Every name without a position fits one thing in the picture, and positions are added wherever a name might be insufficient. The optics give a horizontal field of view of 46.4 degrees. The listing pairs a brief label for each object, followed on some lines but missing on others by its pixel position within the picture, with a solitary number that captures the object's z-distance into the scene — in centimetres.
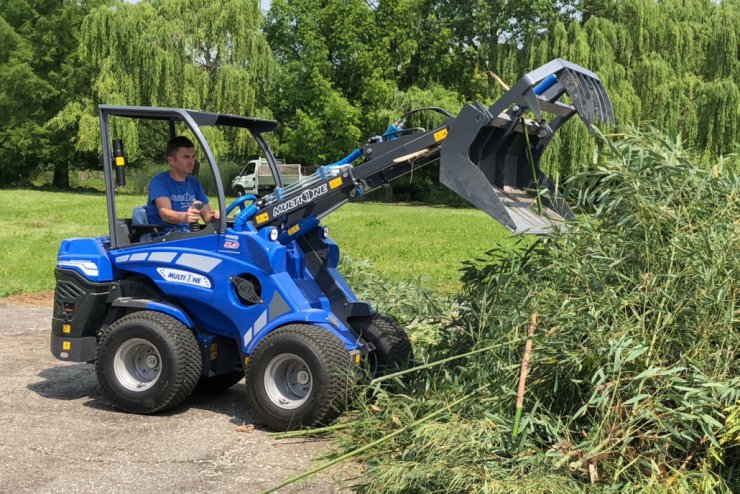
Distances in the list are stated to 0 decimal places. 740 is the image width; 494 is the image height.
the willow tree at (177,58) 3669
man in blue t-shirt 678
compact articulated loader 578
